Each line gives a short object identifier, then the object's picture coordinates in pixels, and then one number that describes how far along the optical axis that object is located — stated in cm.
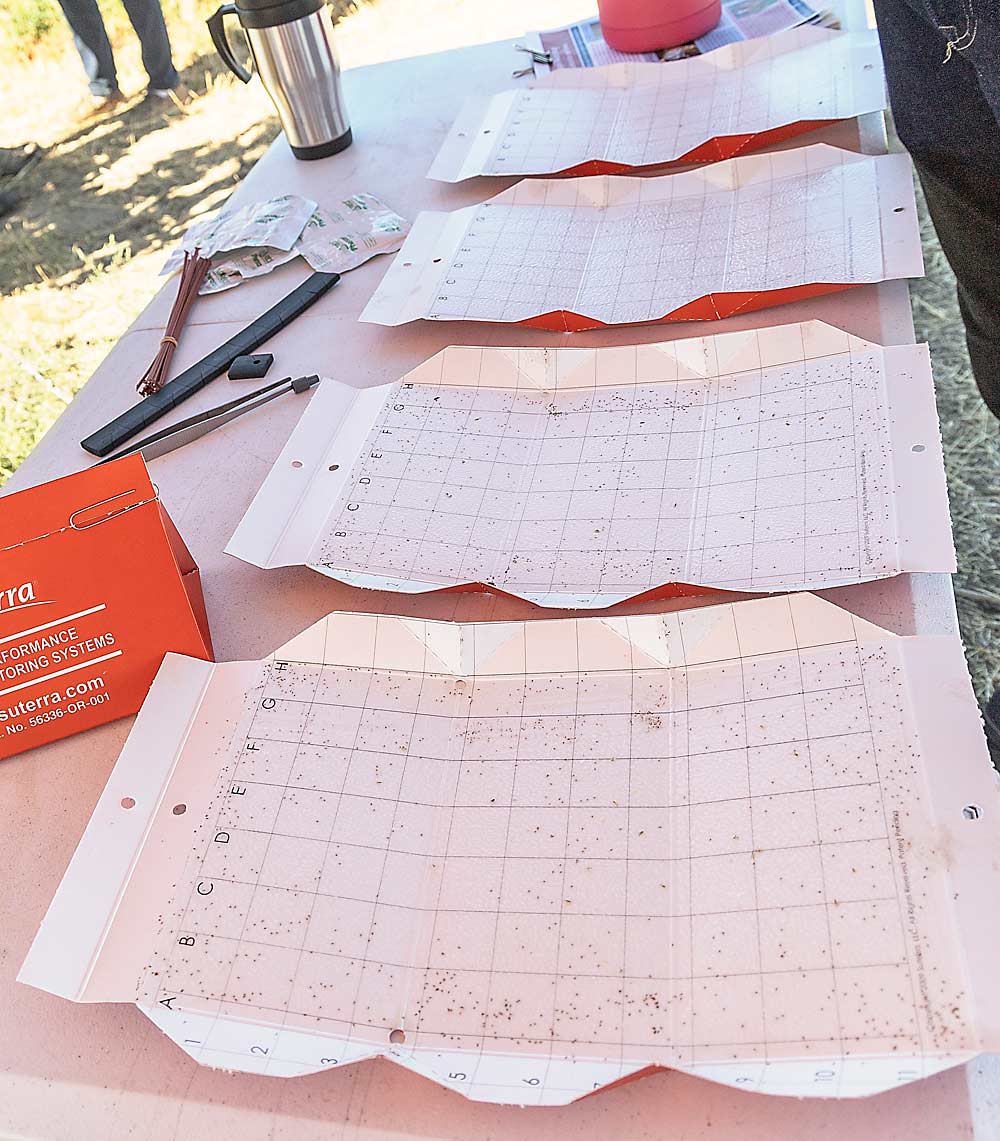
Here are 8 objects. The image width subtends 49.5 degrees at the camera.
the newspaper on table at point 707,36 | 138
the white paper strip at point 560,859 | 50
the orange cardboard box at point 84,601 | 67
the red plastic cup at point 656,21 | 137
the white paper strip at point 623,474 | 72
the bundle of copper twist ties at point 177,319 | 106
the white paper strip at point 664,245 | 95
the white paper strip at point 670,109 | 118
